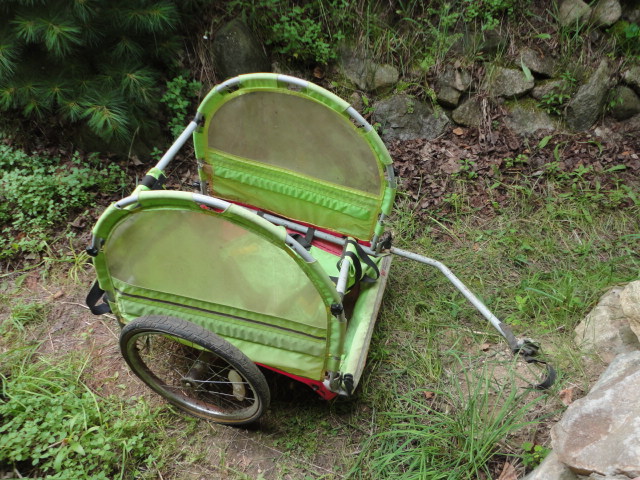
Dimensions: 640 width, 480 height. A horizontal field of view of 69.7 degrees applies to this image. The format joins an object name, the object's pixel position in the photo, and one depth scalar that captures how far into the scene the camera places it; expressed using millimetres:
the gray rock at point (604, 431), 1555
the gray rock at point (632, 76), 3971
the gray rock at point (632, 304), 2307
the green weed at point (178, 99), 3861
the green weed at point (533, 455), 2131
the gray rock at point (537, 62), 4012
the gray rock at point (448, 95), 4086
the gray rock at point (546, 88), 4004
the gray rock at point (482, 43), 4000
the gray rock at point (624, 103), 4027
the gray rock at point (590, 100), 3969
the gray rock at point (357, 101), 4168
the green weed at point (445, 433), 2189
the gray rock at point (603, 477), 1498
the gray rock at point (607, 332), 2568
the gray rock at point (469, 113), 4090
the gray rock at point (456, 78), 4055
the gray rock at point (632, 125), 4094
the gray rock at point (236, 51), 3957
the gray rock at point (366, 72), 4102
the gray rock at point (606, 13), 3908
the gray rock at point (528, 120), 4074
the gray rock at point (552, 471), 1812
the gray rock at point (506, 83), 4016
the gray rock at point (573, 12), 3938
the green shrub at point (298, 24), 3982
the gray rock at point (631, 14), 3965
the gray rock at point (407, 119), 4109
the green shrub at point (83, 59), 3020
